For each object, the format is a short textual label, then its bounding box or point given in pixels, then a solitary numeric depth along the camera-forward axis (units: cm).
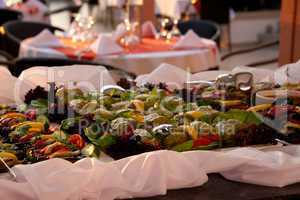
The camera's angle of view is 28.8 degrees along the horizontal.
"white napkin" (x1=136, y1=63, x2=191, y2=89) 249
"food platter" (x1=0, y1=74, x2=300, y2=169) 172
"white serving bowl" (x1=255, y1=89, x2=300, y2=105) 208
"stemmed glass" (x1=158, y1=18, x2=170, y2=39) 511
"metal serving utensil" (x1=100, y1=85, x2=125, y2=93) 224
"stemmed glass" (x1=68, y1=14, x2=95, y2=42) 489
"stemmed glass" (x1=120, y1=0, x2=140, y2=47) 474
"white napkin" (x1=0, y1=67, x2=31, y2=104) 225
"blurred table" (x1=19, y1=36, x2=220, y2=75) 424
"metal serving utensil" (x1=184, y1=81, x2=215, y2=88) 235
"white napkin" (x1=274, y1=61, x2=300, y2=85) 244
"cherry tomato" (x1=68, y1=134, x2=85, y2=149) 174
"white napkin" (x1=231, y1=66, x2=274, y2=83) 249
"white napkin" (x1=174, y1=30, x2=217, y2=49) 461
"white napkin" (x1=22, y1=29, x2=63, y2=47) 456
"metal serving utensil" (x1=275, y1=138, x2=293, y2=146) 182
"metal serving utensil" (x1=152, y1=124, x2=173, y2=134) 179
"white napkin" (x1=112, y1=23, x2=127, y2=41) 479
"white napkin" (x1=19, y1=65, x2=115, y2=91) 234
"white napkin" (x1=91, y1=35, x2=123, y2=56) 432
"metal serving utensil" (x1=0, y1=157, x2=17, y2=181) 150
